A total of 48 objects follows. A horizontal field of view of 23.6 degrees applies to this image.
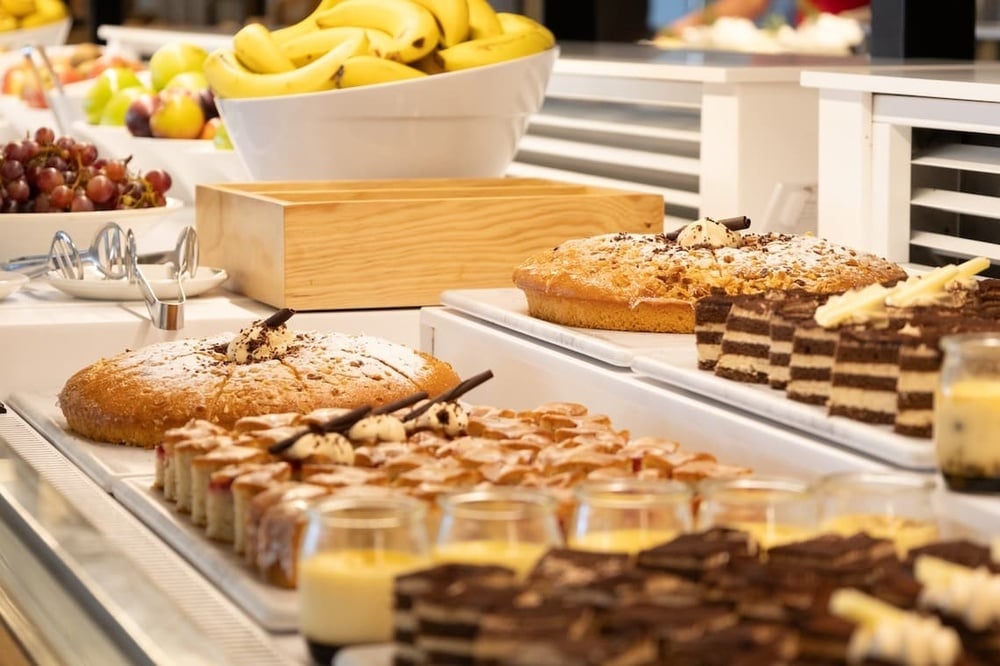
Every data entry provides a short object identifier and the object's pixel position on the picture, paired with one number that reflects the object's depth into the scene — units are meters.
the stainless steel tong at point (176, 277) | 3.71
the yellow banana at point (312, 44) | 5.19
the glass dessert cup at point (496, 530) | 1.83
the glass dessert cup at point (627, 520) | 1.89
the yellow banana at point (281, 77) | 4.86
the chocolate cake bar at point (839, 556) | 1.72
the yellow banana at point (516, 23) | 5.07
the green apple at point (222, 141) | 6.16
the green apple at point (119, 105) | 7.11
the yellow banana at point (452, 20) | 5.04
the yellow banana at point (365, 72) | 4.82
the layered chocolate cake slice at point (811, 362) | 2.43
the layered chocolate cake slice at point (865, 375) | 2.30
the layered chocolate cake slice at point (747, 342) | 2.63
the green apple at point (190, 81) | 6.99
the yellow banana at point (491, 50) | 4.90
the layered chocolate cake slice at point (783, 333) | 2.54
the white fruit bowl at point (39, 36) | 10.87
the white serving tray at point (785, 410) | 2.22
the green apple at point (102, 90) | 7.33
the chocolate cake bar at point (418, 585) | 1.70
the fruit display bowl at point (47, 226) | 4.75
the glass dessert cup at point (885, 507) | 1.90
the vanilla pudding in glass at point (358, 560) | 1.83
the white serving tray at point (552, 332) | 3.05
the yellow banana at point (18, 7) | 11.00
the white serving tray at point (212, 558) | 2.07
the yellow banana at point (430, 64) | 5.02
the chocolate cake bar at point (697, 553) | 1.75
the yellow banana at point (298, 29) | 5.30
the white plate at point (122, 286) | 4.07
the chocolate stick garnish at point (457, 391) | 2.69
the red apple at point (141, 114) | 6.54
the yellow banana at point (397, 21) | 4.94
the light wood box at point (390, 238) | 3.97
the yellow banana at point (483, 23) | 5.11
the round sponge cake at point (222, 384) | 3.04
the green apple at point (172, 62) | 7.33
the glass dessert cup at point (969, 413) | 2.02
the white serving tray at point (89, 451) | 2.91
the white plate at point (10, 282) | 4.12
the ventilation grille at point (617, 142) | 5.45
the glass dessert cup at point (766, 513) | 1.92
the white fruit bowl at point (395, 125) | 4.77
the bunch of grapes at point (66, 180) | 4.83
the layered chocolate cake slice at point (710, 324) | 2.73
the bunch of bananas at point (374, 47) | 4.86
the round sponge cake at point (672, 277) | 3.17
